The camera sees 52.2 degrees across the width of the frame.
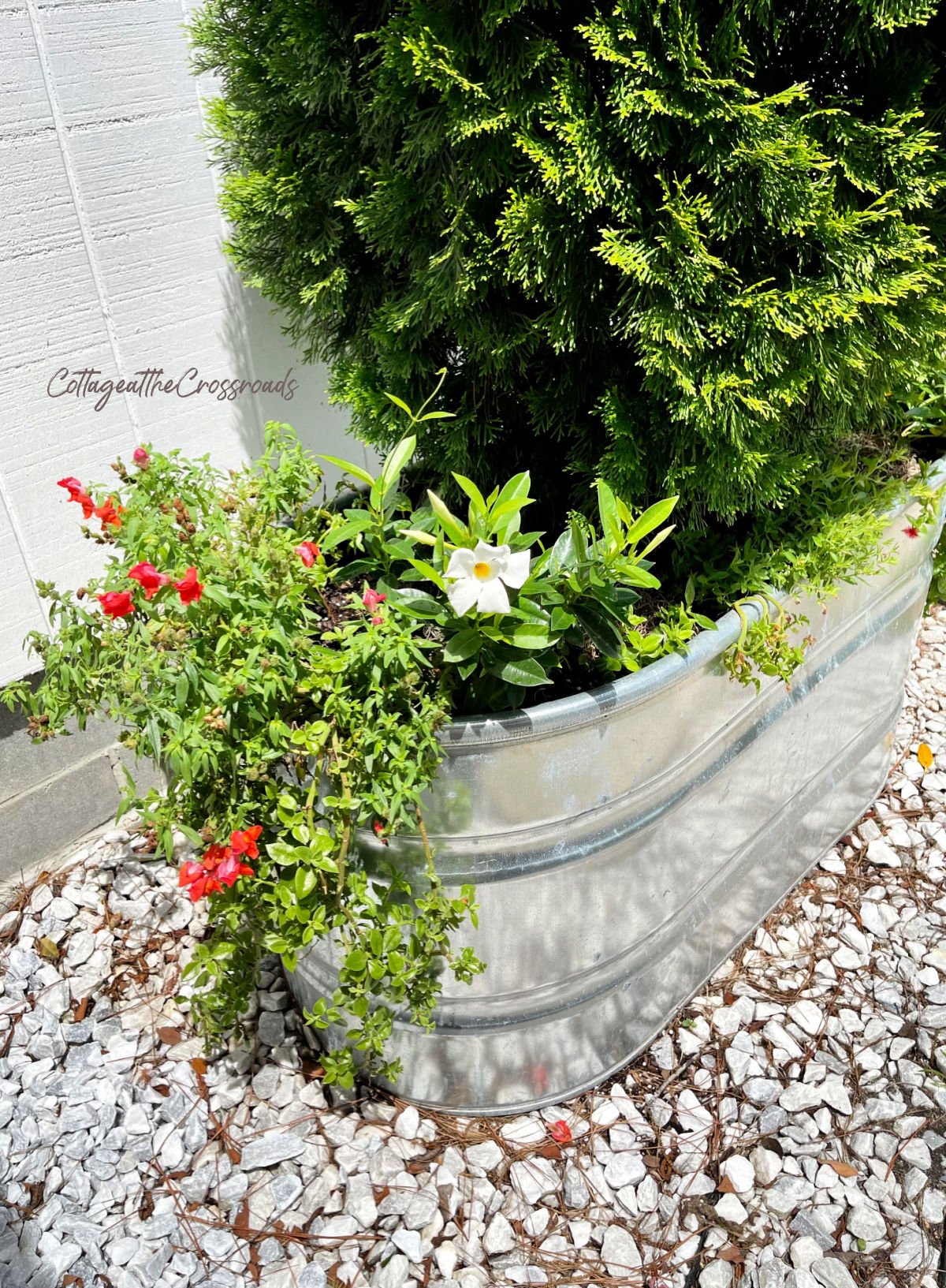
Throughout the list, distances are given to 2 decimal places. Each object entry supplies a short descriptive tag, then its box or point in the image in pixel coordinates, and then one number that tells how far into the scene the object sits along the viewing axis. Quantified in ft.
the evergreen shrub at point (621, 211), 4.86
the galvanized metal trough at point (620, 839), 4.96
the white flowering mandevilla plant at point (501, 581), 4.53
